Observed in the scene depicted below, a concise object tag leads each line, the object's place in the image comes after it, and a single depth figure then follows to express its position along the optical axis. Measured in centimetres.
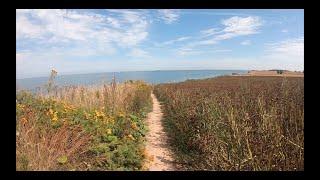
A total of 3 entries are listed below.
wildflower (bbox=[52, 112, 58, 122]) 259
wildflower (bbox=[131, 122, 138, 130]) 297
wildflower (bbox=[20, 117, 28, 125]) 235
